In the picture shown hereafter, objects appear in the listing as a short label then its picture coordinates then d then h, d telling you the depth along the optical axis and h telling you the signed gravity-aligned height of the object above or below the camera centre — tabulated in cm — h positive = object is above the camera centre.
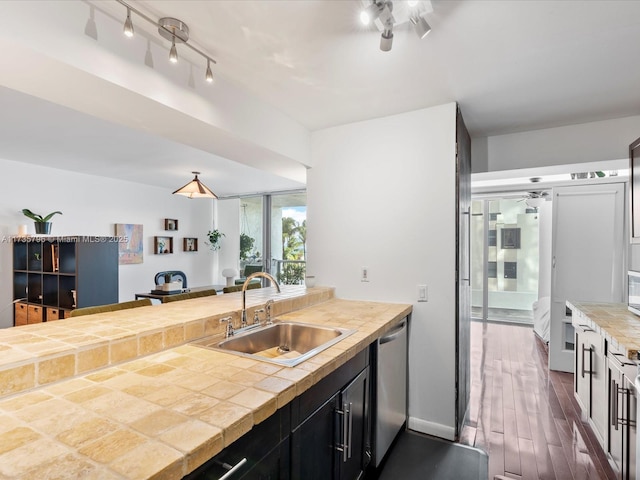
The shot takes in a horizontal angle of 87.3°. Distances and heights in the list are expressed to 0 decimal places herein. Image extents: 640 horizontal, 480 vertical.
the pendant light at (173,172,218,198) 420 +59
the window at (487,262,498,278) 607 -61
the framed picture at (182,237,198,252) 691 -15
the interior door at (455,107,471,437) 243 -24
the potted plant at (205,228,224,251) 716 -2
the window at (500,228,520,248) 598 -1
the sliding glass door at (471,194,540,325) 587 -40
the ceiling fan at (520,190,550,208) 496 +61
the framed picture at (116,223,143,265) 573 -11
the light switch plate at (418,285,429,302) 252 -42
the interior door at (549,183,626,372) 346 -16
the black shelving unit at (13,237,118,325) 398 -47
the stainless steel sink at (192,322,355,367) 172 -58
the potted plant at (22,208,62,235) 441 +21
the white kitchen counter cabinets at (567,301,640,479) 167 -83
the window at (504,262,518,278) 598 -58
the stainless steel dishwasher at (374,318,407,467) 202 -99
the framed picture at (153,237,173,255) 632 -15
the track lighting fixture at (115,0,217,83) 149 +96
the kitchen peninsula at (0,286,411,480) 75 -49
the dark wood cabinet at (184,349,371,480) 96 -74
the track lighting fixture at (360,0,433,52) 138 +95
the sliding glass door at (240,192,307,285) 631 +4
